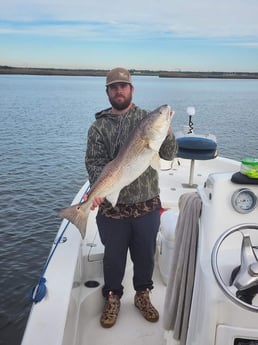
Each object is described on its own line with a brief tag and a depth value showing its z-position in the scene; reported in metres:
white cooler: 3.71
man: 3.03
